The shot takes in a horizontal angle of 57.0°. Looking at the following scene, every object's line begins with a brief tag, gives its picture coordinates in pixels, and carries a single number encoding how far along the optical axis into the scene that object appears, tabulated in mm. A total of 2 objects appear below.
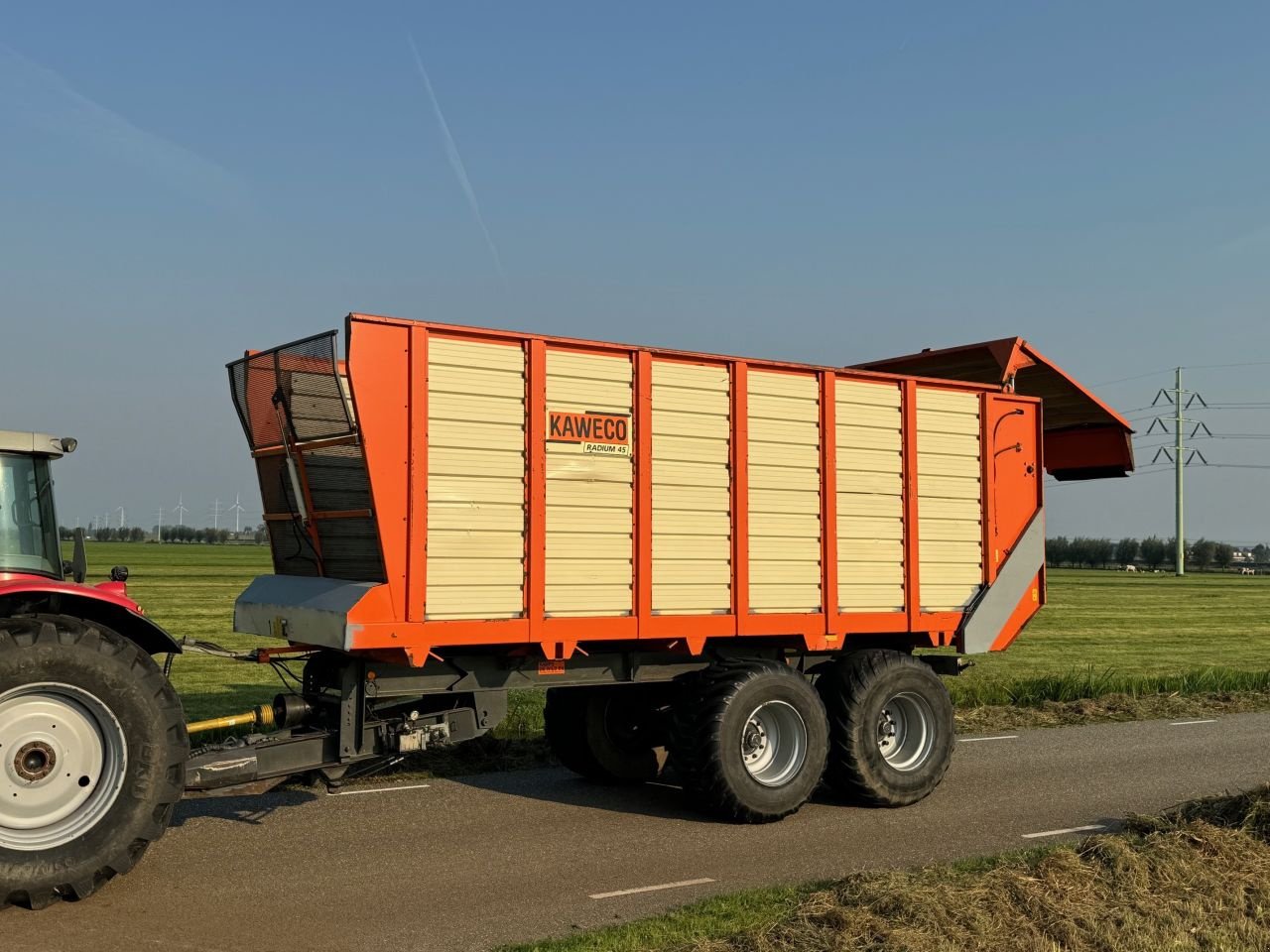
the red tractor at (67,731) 5926
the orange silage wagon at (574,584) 6207
